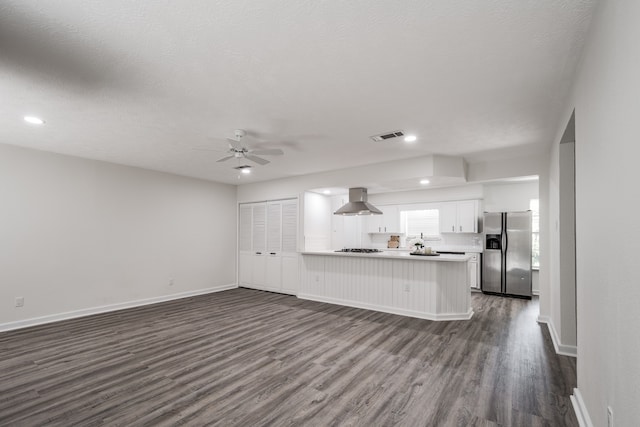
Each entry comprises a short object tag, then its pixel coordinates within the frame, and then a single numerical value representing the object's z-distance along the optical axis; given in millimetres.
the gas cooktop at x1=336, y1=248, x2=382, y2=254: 6129
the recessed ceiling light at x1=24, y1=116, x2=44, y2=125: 3297
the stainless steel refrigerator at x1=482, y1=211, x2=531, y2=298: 6294
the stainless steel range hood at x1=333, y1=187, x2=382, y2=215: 5965
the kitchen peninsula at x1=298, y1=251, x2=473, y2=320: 4738
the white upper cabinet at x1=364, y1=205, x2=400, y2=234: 8281
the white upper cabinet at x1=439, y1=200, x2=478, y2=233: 7074
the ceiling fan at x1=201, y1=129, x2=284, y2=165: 3493
